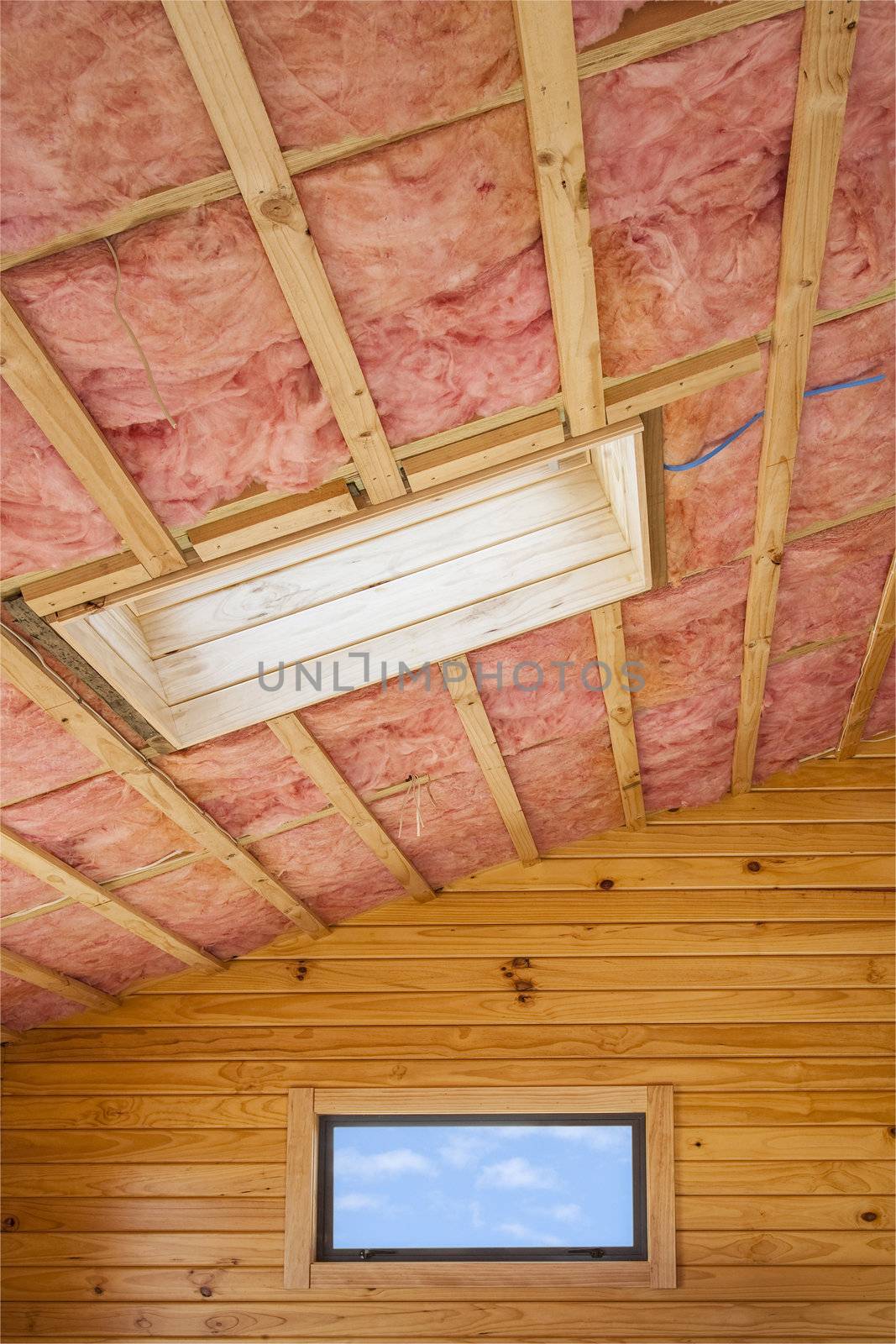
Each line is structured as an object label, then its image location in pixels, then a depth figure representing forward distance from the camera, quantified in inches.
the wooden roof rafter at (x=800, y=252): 65.6
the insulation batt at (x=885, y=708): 164.3
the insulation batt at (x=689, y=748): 152.1
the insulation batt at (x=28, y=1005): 161.2
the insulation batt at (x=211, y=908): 146.4
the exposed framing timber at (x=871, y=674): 140.2
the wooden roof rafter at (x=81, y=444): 64.6
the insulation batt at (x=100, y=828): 114.3
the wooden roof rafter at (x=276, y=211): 53.6
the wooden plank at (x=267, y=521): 85.1
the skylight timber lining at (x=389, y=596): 109.0
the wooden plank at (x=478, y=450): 87.2
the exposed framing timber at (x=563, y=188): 59.1
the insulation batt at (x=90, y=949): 144.4
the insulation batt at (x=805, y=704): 150.6
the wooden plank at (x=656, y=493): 95.2
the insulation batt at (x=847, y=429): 92.2
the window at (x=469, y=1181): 167.3
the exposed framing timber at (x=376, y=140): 61.1
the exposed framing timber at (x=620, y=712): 121.7
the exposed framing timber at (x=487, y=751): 122.3
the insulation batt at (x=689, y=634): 123.7
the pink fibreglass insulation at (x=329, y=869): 149.3
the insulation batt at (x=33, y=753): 97.0
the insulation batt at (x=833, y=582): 122.3
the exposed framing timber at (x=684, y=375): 88.3
